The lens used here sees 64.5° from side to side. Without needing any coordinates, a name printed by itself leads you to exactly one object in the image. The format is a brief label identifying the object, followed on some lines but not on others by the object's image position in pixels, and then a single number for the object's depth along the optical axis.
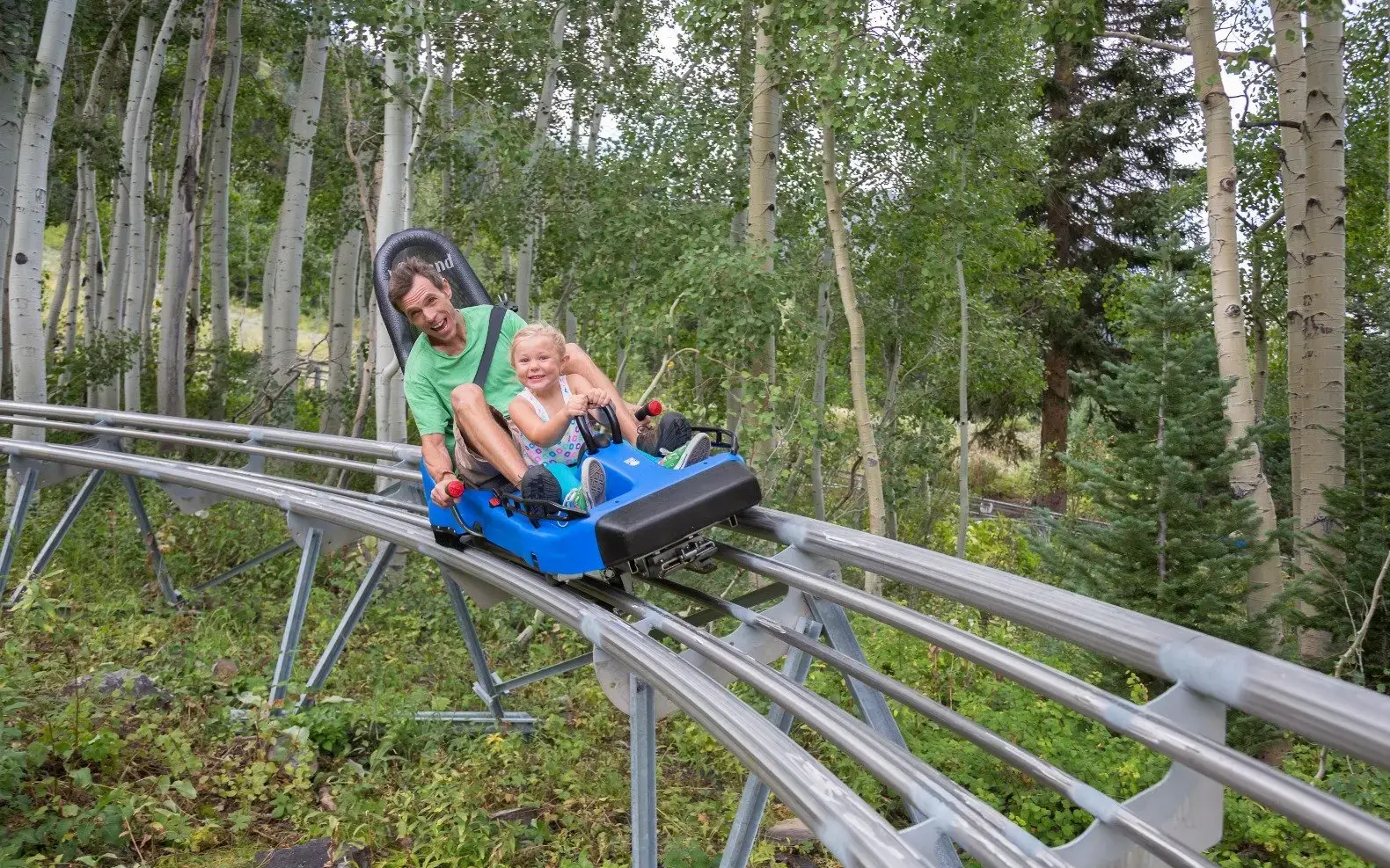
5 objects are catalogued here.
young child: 4.29
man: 4.50
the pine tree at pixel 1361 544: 7.77
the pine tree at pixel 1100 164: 22.86
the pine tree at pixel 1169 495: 6.92
